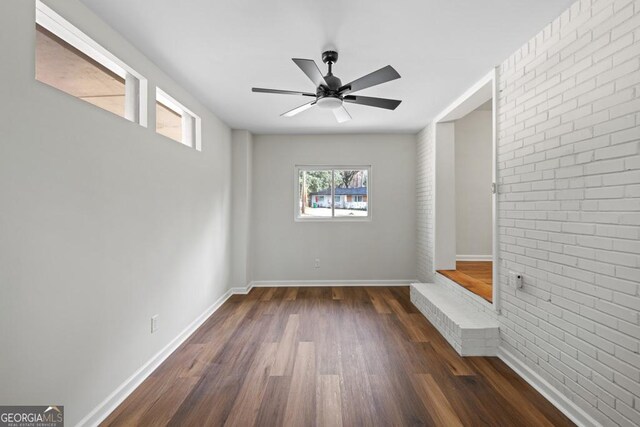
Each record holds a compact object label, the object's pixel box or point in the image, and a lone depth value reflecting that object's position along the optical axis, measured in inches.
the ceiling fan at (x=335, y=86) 82.4
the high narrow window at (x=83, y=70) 64.7
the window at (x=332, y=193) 202.5
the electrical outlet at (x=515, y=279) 93.0
